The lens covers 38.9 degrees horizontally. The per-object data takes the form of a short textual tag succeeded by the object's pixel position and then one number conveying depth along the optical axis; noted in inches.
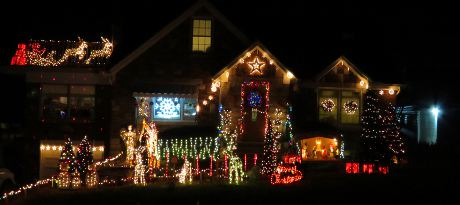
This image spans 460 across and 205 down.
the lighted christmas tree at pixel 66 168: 766.5
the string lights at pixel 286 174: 773.9
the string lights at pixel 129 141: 856.5
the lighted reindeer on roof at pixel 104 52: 1082.1
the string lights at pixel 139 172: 787.4
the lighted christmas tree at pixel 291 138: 920.9
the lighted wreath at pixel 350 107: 1044.5
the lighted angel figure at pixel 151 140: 841.5
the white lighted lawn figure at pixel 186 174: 784.9
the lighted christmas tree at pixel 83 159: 768.9
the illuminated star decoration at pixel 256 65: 991.0
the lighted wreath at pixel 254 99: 1015.0
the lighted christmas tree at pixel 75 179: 767.7
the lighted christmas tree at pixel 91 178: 776.9
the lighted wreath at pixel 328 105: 1041.5
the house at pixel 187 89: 1010.1
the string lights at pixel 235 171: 790.5
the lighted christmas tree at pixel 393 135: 896.3
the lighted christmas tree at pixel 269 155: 789.2
